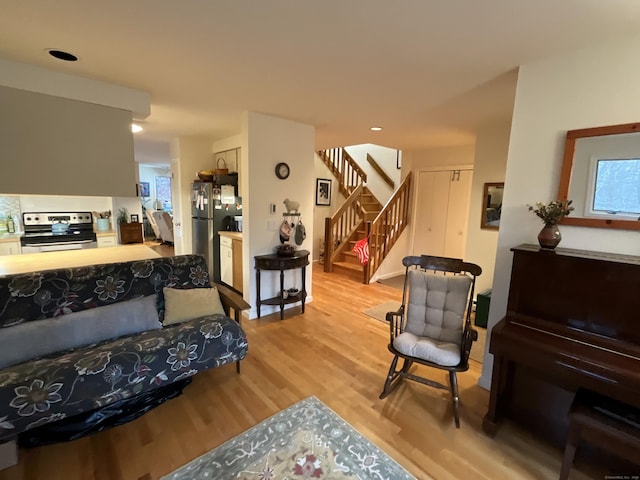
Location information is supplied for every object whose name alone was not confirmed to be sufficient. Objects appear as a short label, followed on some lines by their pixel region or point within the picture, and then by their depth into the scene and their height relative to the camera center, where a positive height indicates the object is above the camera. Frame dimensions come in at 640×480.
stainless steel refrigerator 4.41 -0.21
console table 3.39 -0.79
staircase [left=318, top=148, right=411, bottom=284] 5.19 -0.42
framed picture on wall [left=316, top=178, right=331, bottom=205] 6.62 +0.20
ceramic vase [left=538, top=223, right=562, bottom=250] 1.77 -0.19
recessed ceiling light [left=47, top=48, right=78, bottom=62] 1.95 +0.94
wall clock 3.51 +0.34
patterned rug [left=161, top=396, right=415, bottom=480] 1.54 -1.45
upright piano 1.45 -0.72
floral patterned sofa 1.54 -0.97
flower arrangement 1.77 -0.03
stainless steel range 4.21 -0.59
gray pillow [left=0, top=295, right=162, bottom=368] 1.75 -0.90
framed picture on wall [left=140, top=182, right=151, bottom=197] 9.20 +0.19
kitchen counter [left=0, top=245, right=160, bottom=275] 2.41 -0.60
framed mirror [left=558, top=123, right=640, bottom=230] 1.64 +0.18
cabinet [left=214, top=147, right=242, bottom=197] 4.56 +0.62
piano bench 1.31 -1.00
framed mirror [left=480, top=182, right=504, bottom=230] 3.68 -0.01
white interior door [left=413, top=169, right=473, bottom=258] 4.90 -0.16
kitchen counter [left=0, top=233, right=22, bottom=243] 3.58 -0.57
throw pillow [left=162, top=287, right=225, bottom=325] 2.35 -0.88
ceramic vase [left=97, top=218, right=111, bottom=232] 4.92 -0.50
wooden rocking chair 1.98 -0.92
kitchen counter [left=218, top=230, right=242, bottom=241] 3.98 -0.52
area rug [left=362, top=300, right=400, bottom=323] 3.71 -1.44
